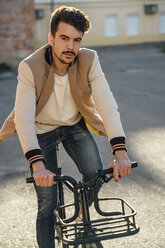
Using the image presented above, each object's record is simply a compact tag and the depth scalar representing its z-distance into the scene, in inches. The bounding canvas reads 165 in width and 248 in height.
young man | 112.7
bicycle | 83.2
